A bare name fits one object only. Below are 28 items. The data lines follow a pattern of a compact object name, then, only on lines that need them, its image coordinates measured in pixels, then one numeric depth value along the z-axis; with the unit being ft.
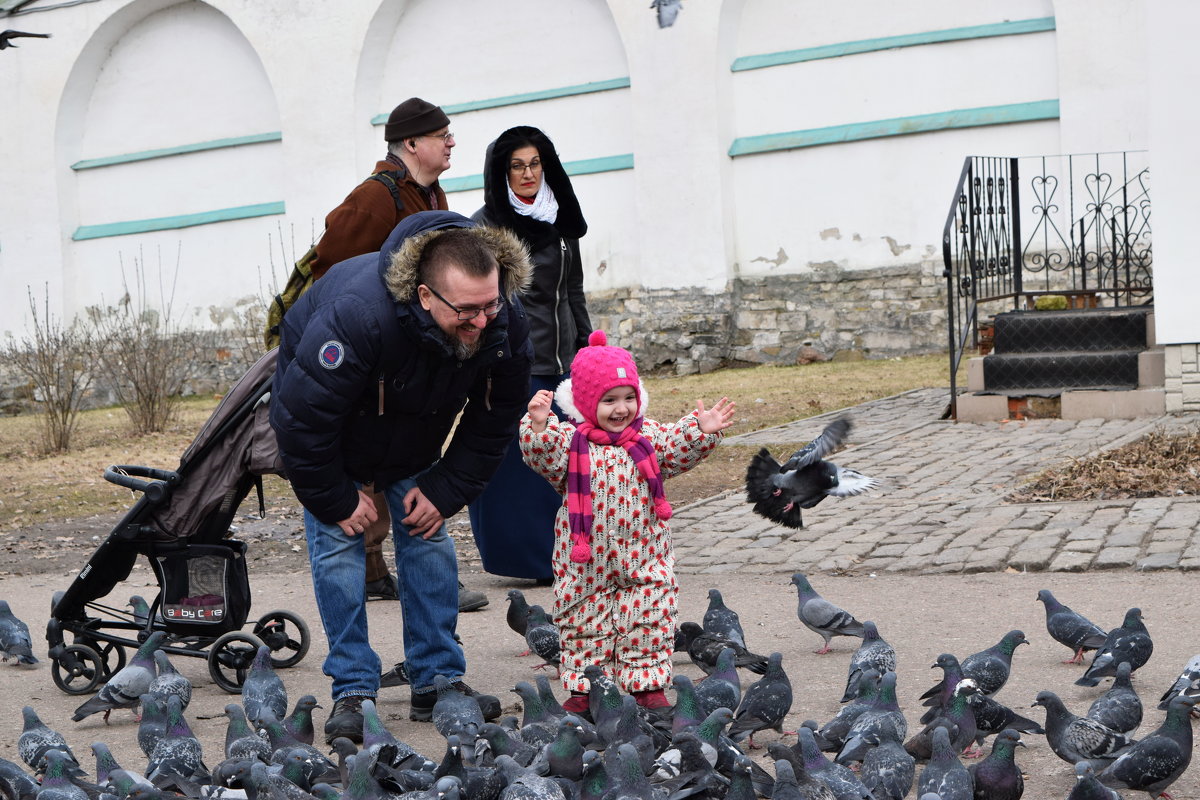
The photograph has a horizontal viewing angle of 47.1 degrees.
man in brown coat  18.93
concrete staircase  37.76
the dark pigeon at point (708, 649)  16.24
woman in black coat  20.43
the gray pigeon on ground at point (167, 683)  15.47
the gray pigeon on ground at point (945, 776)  11.55
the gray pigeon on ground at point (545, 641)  17.04
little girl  15.34
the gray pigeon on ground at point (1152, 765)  12.04
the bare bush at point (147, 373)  49.90
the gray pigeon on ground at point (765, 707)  14.03
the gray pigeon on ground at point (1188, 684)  13.57
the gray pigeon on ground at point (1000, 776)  11.73
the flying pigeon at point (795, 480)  18.19
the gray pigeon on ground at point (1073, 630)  16.24
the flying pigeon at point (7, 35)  34.16
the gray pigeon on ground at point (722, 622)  16.76
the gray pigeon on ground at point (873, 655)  15.40
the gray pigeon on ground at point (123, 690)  15.96
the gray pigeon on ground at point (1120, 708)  13.41
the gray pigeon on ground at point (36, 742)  13.94
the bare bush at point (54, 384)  48.32
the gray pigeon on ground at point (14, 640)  19.13
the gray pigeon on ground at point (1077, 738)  12.69
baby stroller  17.04
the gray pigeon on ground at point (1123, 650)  15.31
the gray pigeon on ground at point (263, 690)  15.20
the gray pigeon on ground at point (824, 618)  17.53
